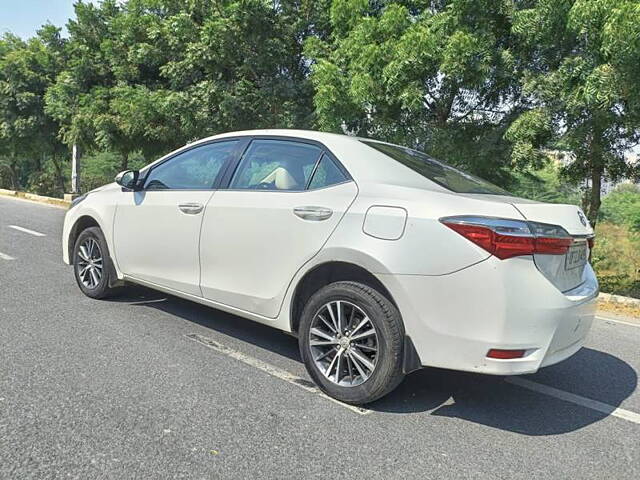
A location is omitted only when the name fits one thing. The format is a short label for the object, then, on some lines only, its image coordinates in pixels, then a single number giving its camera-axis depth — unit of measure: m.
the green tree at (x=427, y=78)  8.60
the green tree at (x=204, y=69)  12.94
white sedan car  2.83
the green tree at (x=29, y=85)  22.05
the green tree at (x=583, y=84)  6.31
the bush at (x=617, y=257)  10.37
